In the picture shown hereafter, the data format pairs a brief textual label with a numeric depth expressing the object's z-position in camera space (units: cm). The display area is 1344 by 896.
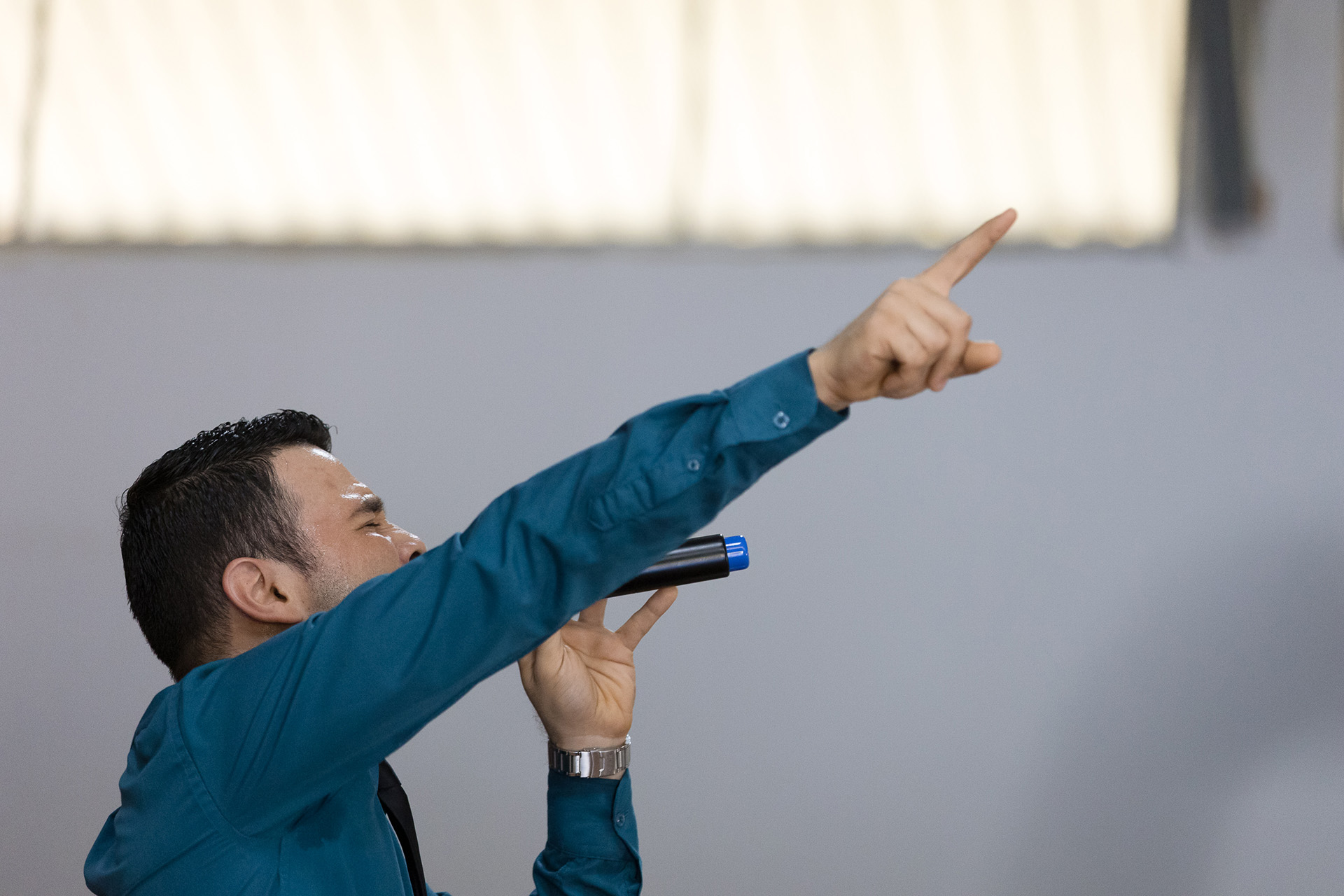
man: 217
